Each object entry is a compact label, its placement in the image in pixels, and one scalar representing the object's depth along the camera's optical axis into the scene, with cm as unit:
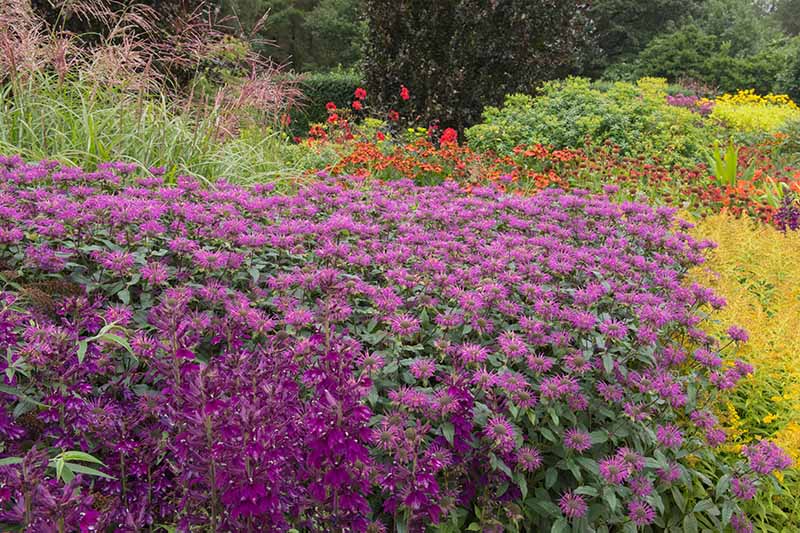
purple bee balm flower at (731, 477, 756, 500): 186
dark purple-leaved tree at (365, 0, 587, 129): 938
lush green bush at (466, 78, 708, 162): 712
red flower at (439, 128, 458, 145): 652
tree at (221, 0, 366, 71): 2603
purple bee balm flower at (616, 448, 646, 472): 176
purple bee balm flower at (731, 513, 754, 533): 200
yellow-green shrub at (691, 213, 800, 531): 231
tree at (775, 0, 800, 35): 4000
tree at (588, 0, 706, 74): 2236
